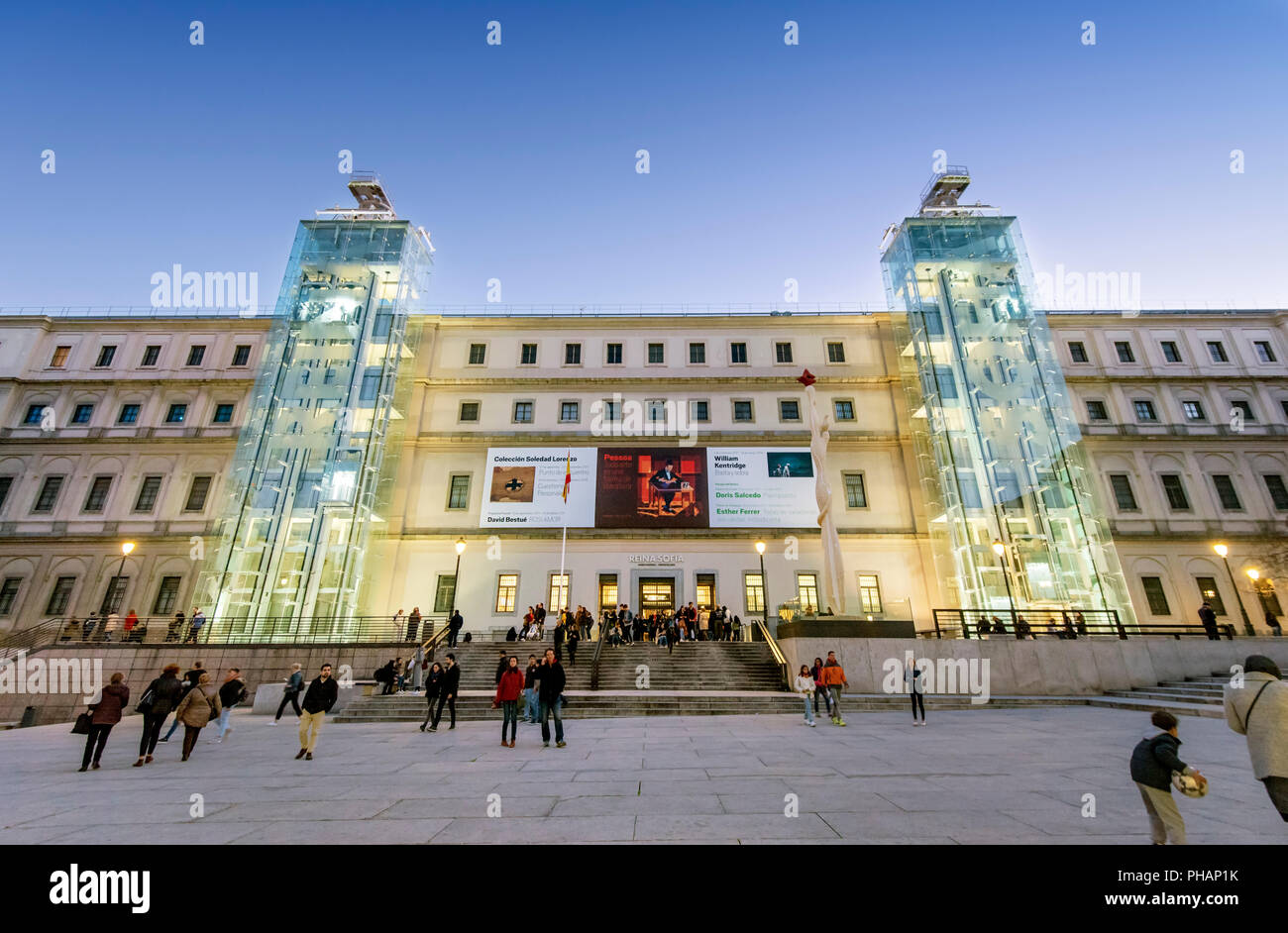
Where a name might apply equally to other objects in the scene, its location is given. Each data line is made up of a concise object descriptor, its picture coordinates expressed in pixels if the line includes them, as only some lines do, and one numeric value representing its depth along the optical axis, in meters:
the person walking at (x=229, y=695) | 11.13
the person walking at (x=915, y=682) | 12.27
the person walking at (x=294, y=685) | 13.19
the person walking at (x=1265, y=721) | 4.18
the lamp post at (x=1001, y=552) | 23.33
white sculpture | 16.83
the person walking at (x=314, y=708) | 9.11
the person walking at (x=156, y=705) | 9.09
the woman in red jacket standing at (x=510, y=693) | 10.05
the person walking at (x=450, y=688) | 12.44
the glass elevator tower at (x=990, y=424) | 25.30
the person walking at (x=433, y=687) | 12.42
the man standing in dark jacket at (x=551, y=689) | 10.09
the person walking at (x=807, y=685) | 12.22
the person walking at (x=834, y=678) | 12.96
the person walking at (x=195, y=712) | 9.02
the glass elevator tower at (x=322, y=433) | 25.19
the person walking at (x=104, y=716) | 8.40
